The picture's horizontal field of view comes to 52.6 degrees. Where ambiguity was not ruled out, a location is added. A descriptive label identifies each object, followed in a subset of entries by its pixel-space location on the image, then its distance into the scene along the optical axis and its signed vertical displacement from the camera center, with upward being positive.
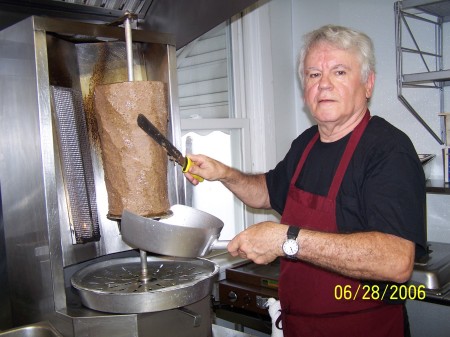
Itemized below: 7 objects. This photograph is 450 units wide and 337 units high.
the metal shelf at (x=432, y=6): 1.71 +0.47
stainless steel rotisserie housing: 1.05 -0.08
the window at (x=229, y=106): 2.31 +0.16
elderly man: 1.08 -0.22
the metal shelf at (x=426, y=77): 1.68 +0.19
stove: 1.86 -0.64
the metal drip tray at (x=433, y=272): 1.65 -0.54
